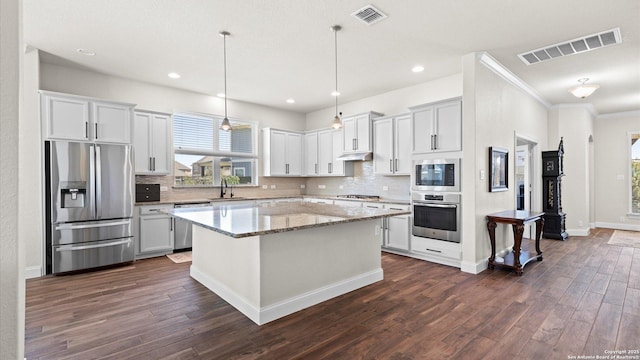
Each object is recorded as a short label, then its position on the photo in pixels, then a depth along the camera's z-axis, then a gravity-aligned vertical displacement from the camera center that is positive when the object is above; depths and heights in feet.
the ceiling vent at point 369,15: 9.87 +5.53
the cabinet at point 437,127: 14.16 +2.58
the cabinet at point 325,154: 21.39 +1.92
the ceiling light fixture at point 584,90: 15.60 +4.60
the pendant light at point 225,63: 11.50 +5.56
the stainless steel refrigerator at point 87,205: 13.17 -1.07
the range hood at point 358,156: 19.06 +1.52
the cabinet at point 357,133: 18.98 +3.05
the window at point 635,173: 23.54 +0.44
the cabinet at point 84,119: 13.25 +2.88
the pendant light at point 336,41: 11.07 +5.54
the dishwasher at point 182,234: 17.01 -2.98
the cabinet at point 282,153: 22.26 +2.08
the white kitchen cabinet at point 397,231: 16.16 -2.79
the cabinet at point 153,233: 15.87 -2.76
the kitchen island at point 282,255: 8.83 -2.53
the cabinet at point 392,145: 17.15 +2.05
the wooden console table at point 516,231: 13.01 -2.35
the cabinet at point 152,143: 16.75 +2.14
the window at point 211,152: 18.97 +1.93
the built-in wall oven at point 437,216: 14.11 -1.75
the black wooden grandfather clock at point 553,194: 20.17 -1.01
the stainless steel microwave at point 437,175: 14.16 +0.23
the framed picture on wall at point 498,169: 14.28 +0.51
